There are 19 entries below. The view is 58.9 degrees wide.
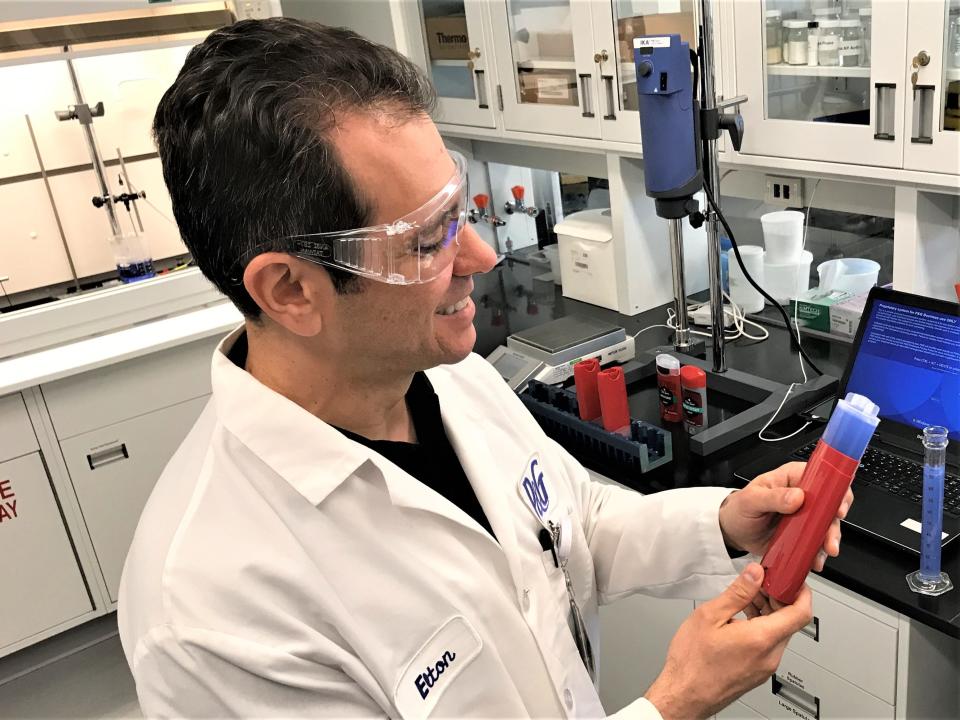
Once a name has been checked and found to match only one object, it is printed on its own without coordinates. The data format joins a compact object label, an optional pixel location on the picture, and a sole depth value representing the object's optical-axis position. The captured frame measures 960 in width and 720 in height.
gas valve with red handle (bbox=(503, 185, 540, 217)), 3.15
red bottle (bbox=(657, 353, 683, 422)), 1.84
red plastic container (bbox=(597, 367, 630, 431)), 1.80
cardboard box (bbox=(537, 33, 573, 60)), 2.33
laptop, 1.43
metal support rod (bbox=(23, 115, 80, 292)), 2.77
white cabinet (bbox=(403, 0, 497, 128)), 2.61
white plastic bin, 2.57
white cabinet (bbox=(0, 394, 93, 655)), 2.55
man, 0.86
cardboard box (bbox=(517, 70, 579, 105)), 2.37
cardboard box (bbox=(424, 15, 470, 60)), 2.72
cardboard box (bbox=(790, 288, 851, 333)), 2.14
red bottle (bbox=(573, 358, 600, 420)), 1.88
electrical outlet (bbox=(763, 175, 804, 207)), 2.11
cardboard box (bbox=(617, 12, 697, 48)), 2.00
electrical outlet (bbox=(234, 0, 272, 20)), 2.89
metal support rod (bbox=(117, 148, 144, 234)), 2.92
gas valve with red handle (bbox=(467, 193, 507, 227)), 3.12
